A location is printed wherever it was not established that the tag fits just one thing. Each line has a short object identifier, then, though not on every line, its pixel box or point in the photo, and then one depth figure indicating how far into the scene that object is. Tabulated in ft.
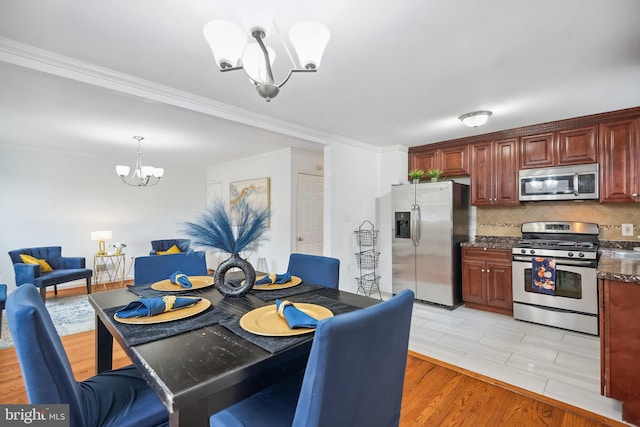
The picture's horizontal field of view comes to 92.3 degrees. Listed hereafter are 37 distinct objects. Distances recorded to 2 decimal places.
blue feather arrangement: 5.50
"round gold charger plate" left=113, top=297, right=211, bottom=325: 4.08
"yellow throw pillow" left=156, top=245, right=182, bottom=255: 18.22
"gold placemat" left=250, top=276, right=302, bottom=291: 5.92
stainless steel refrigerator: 12.69
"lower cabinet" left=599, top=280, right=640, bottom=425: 5.87
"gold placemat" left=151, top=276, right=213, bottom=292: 5.84
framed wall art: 17.33
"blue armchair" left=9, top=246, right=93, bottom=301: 12.92
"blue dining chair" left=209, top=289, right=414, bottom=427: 2.64
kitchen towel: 10.59
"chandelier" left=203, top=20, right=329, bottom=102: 4.54
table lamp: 16.69
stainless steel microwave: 10.71
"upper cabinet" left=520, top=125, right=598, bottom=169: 10.74
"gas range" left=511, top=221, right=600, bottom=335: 10.02
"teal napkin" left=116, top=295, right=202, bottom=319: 4.22
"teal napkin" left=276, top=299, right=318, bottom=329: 3.83
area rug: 10.49
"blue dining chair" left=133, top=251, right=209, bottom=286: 7.25
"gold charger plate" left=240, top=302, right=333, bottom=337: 3.75
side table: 17.71
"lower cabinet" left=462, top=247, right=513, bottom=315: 11.75
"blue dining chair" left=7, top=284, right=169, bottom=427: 2.95
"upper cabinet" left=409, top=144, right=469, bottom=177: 13.70
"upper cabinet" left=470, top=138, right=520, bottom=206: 12.35
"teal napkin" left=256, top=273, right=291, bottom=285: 6.22
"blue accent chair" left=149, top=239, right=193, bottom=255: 18.81
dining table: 2.79
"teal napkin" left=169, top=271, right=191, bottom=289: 5.92
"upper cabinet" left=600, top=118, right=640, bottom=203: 9.94
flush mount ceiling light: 10.25
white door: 16.54
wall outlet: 10.68
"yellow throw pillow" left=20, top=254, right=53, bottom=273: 13.64
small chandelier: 14.33
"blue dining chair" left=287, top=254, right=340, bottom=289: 6.93
